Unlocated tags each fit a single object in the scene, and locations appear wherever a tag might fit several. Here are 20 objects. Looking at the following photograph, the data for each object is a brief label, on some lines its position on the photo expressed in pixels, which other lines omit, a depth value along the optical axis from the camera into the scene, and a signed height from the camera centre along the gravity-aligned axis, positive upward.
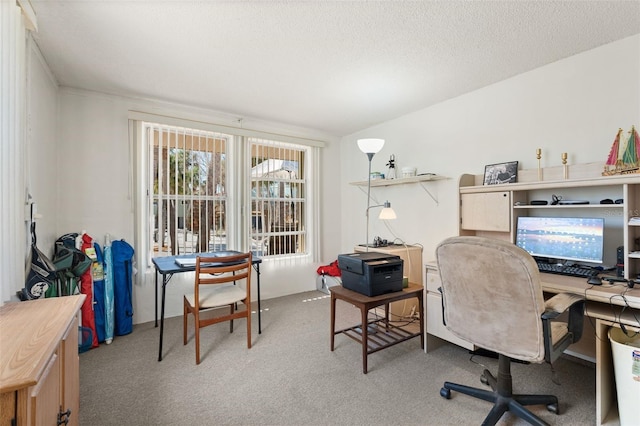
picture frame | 2.68 +0.34
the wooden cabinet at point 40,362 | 0.83 -0.48
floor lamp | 2.87 +0.64
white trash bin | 1.47 -0.88
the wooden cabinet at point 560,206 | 1.89 +0.04
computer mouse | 1.80 -0.45
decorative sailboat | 1.98 +0.35
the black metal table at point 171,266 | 2.41 -0.48
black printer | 2.27 -0.51
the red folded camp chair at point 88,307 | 2.56 -0.83
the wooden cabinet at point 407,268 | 3.31 -0.69
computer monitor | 2.08 -0.22
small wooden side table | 2.17 -1.02
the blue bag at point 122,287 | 2.88 -0.75
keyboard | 2.01 -0.44
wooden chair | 2.36 -0.74
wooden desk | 1.57 -0.60
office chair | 1.42 -0.53
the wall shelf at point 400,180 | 3.25 +0.36
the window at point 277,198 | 4.09 +0.19
